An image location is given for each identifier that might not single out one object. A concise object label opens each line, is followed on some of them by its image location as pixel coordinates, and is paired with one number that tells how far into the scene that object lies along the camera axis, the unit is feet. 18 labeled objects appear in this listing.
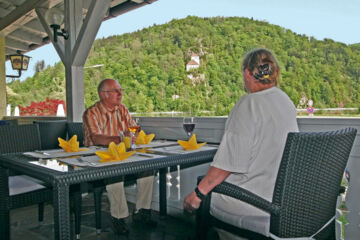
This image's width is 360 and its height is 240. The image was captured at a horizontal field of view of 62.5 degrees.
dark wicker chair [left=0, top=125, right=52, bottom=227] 6.06
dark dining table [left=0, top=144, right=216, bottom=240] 3.80
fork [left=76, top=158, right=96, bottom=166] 4.35
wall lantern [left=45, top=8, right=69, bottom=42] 12.19
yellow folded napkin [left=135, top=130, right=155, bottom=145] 6.74
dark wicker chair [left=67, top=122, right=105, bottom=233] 7.15
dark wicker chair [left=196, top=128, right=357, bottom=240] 3.41
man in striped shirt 7.67
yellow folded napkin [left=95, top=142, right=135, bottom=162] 4.63
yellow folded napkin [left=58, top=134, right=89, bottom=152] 5.75
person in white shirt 3.78
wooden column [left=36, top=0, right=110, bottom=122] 11.16
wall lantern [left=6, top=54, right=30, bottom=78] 19.34
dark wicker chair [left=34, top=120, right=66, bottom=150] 9.33
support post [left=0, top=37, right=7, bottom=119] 24.23
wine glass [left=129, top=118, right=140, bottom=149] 5.62
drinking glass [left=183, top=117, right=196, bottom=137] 6.46
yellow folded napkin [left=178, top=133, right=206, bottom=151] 5.90
